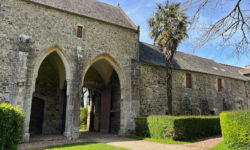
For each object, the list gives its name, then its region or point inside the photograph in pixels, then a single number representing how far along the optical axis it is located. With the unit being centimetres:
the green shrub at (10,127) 519
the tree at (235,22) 564
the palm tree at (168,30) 1401
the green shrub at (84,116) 2233
